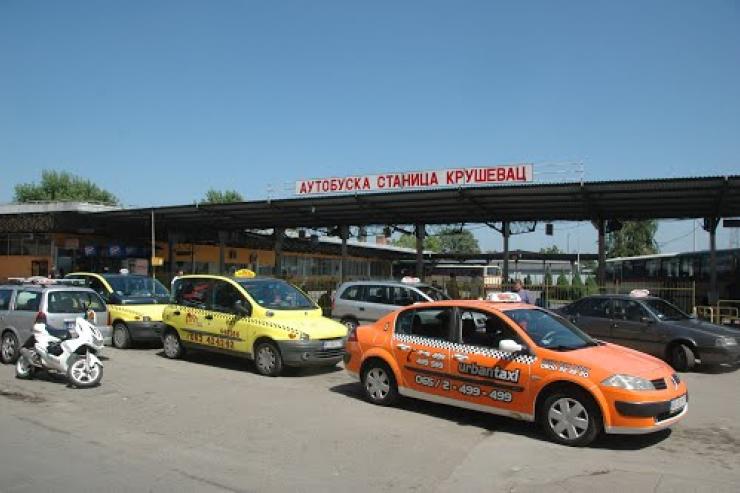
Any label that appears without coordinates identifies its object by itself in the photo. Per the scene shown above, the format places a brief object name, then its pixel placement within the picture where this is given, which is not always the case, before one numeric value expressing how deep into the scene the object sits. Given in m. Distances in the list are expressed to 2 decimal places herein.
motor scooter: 10.32
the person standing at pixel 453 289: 26.76
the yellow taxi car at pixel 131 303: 15.18
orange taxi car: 7.02
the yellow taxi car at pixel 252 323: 11.46
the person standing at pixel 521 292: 17.05
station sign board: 26.50
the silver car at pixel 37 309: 12.07
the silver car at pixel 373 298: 16.55
